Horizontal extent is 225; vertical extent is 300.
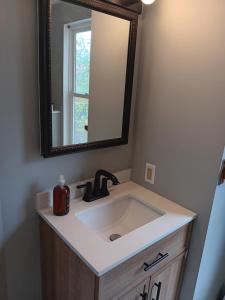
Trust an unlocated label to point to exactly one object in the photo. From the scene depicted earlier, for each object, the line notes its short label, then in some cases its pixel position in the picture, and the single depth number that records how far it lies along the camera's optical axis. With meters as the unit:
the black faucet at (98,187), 1.34
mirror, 1.07
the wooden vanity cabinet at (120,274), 0.96
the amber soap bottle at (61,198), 1.16
